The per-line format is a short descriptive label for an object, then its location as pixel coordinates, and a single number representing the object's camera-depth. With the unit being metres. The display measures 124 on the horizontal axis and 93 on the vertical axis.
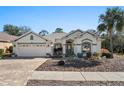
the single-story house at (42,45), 13.07
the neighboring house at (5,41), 15.18
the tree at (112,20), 11.83
